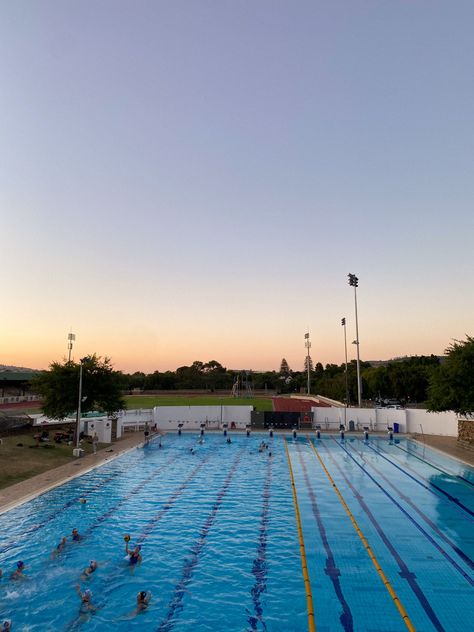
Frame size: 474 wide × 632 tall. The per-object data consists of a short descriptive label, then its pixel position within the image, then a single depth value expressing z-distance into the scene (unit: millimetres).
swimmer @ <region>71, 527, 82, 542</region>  16109
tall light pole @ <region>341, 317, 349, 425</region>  64062
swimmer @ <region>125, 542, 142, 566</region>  14180
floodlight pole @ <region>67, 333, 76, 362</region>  36372
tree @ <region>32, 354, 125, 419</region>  33688
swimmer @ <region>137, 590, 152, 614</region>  11469
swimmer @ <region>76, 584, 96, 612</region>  11355
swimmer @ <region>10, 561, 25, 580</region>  12938
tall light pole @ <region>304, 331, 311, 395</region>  79062
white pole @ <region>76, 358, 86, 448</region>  31023
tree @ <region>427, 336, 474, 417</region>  32812
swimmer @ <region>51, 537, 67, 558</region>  14906
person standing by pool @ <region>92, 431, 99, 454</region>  31444
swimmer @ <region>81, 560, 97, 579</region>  13274
